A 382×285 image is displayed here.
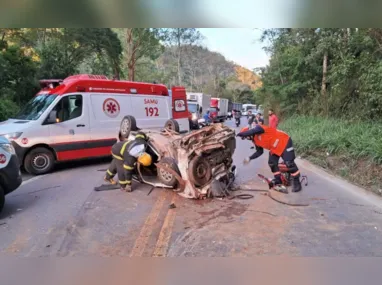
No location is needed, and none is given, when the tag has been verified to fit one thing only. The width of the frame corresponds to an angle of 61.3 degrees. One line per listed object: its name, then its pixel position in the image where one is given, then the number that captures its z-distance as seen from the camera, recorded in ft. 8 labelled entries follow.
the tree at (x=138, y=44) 88.33
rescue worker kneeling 19.11
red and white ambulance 23.24
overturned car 18.03
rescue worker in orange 19.51
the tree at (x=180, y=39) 124.26
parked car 14.89
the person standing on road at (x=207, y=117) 62.43
